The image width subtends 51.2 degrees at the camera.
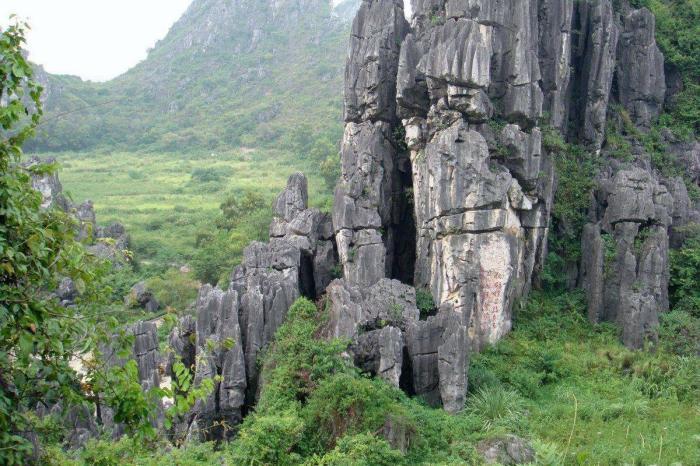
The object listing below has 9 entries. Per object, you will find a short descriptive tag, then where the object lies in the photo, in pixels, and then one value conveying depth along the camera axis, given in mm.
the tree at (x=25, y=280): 5223
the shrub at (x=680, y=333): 23094
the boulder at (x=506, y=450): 16531
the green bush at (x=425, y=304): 23281
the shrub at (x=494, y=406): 18911
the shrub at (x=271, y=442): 16266
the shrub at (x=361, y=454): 15352
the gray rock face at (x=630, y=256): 24031
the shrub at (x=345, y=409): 17375
